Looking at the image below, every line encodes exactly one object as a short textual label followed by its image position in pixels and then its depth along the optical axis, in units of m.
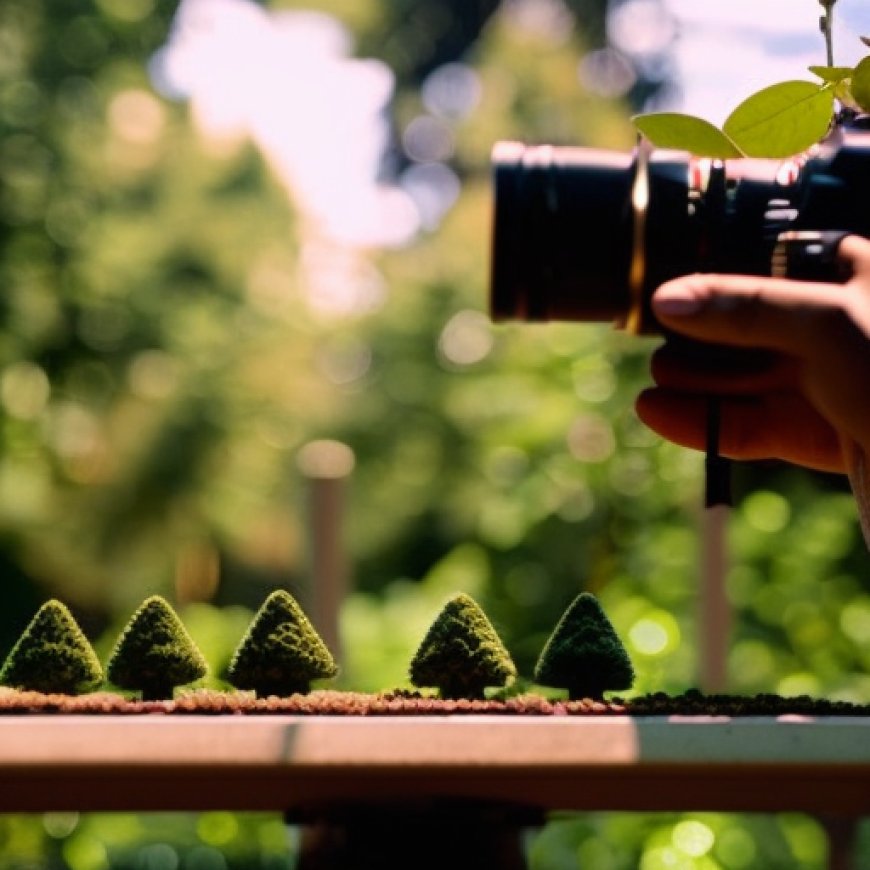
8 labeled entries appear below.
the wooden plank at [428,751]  0.97
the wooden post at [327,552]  1.45
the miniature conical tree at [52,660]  1.06
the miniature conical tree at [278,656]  1.06
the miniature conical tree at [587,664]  1.08
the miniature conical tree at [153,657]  1.07
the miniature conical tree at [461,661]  1.06
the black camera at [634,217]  1.01
